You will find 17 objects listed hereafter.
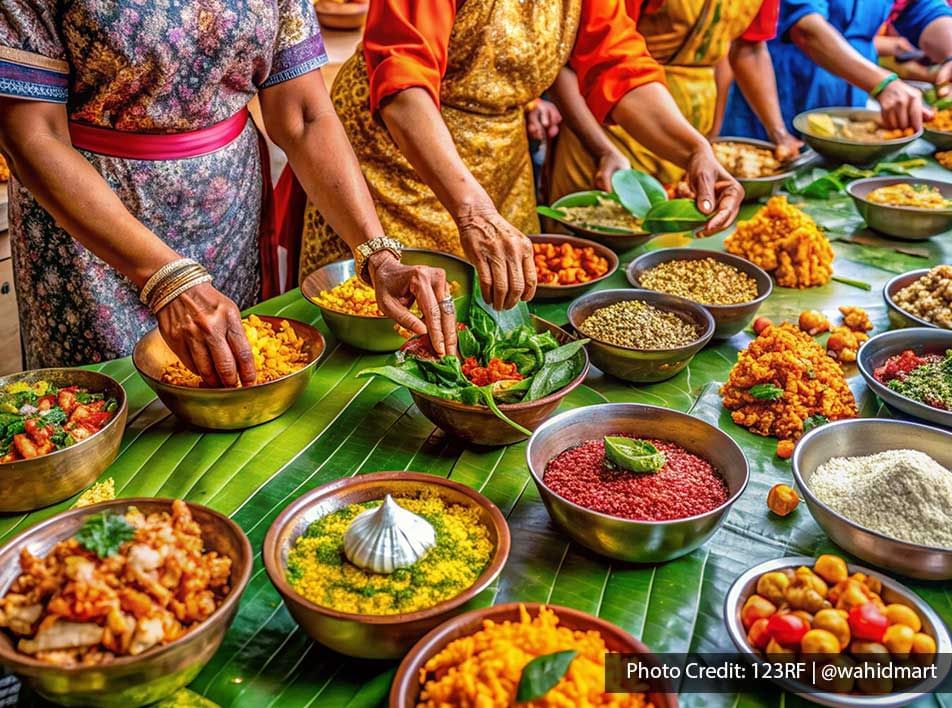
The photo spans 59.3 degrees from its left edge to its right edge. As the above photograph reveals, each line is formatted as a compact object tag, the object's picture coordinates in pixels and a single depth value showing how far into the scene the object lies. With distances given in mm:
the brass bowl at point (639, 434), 1426
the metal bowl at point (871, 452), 1416
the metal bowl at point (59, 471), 1520
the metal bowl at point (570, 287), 2502
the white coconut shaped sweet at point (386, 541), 1327
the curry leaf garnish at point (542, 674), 1056
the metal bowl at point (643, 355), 2062
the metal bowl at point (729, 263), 2324
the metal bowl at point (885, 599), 1150
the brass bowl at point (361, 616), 1210
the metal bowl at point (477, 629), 1130
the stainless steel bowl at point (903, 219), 3000
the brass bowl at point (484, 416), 1750
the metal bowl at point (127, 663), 1084
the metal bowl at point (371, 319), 2141
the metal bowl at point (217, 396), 1757
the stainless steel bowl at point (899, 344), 2137
